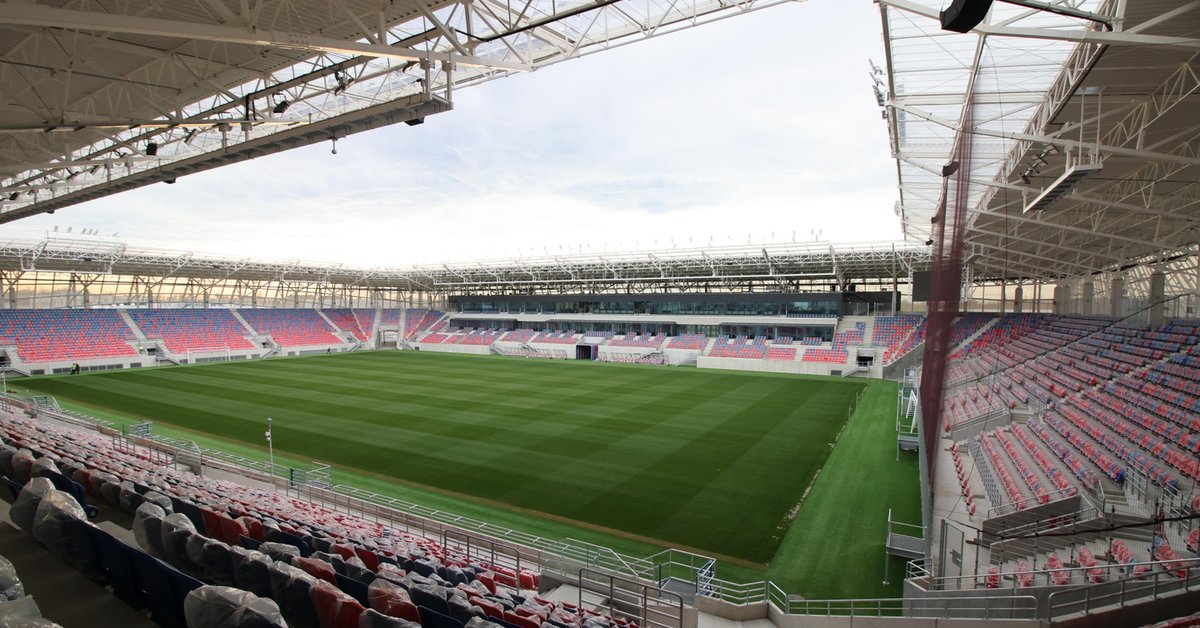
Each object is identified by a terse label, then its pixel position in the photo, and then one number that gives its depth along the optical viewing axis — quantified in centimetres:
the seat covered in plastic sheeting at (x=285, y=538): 608
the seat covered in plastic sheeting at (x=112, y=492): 655
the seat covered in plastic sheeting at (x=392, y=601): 410
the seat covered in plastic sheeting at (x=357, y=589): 459
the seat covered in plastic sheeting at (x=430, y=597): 457
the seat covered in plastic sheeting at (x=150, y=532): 514
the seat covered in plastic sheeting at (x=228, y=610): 310
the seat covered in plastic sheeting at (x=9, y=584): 308
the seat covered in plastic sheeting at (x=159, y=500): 609
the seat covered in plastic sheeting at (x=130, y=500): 630
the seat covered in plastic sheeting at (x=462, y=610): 443
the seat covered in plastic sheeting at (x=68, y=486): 614
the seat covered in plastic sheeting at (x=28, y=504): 504
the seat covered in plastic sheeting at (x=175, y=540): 488
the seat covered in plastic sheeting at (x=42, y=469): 664
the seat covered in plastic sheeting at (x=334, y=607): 372
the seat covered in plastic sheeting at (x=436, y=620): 404
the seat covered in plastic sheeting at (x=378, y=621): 345
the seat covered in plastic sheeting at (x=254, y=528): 623
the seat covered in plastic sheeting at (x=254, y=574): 430
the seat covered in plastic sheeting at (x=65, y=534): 453
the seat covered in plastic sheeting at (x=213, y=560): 450
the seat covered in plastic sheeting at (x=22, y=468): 688
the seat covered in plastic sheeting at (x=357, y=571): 511
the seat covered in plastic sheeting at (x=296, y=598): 405
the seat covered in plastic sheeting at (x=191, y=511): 632
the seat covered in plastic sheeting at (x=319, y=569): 477
